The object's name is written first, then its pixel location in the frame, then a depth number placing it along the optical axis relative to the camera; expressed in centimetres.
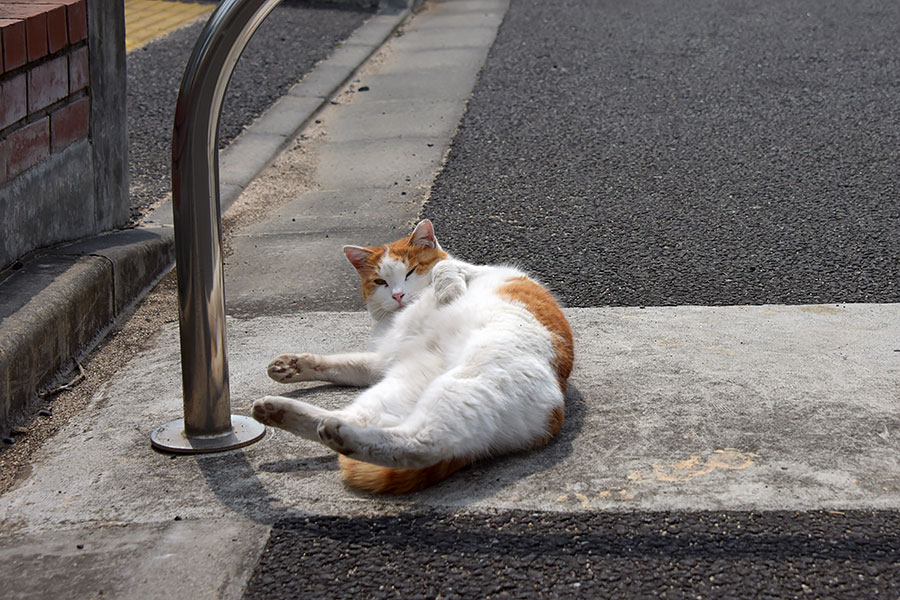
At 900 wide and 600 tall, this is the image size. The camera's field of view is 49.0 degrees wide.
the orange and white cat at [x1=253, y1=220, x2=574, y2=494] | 222
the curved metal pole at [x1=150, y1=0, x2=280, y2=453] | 228
